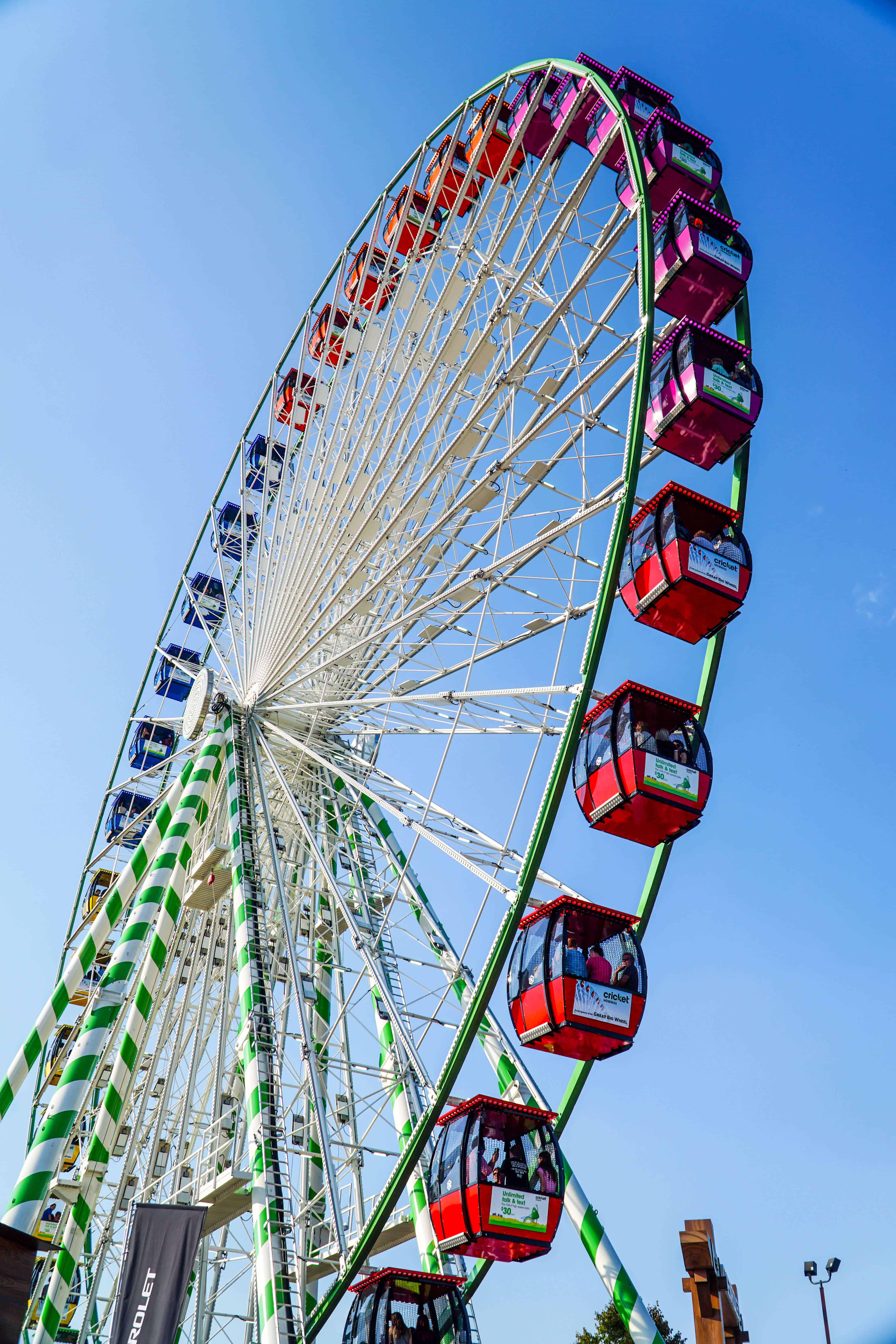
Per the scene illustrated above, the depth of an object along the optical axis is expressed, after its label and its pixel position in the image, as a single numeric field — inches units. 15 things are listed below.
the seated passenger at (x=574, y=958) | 451.2
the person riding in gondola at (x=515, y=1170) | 434.0
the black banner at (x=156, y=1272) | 422.3
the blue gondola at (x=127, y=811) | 879.7
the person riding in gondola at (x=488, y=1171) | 429.4
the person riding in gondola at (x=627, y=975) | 462.0
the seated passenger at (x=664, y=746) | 478.5
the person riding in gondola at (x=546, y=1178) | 444.1
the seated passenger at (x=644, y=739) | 474.3
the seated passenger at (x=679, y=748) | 483.2
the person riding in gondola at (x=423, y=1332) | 432.8
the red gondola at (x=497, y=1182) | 427.8
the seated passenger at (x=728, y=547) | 515.8
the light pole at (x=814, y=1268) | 609.0
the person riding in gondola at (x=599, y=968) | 456.8
